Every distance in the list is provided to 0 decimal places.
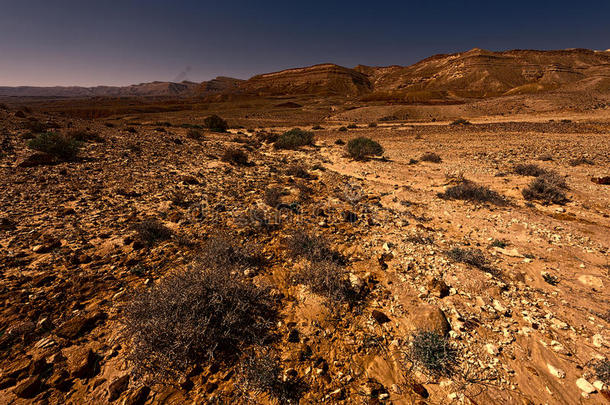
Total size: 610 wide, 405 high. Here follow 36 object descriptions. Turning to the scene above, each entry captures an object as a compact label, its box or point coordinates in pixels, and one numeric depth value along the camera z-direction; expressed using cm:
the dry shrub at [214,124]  2744
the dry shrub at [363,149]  1500
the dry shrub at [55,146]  934
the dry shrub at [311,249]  460
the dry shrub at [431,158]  1376
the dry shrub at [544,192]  790
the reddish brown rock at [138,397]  242
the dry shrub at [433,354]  280
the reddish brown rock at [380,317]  346
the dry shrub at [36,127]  1309
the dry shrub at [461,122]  3049
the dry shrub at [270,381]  255
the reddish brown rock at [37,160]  840
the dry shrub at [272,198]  698
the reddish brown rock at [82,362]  262
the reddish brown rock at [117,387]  247
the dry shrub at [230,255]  430
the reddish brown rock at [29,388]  238
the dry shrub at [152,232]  493
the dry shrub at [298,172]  1039
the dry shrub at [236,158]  1198
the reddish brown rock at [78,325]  301
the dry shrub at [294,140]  1845
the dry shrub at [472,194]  782
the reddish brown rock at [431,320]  327
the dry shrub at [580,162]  1155
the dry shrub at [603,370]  264
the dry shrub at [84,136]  1273
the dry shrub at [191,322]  275
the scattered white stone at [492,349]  297
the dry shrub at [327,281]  380
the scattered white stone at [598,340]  306
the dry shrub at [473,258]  448
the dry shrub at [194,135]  1901
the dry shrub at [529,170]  1012
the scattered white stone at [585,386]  260
